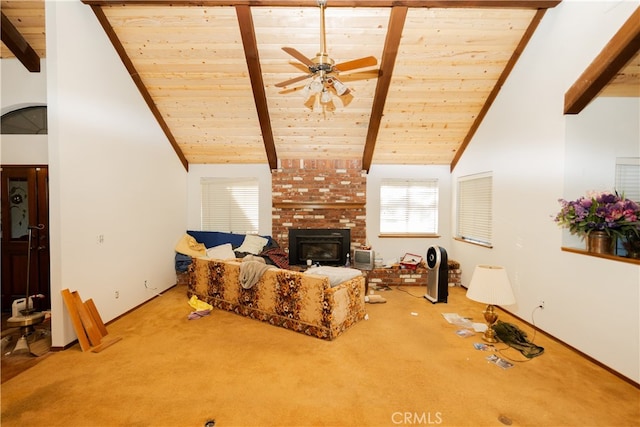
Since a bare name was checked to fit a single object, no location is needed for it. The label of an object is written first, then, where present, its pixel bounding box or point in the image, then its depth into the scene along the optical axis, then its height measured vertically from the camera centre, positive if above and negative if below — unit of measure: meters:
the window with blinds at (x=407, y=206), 6.39 +0.05
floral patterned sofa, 3.36 -1.16
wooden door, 3.99 -0.32
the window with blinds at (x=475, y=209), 4.92 -0.01
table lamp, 2.93 -0.81
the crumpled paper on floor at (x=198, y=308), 4.00 -1.46
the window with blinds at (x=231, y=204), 6.43 +0.08
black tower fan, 4.56 -1.05
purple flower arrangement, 2.68 -0.06
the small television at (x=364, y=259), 5.53 -0.97
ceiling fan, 2.63 +1.27
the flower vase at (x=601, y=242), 2.82 -0.33
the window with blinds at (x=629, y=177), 3.46 +0.39
